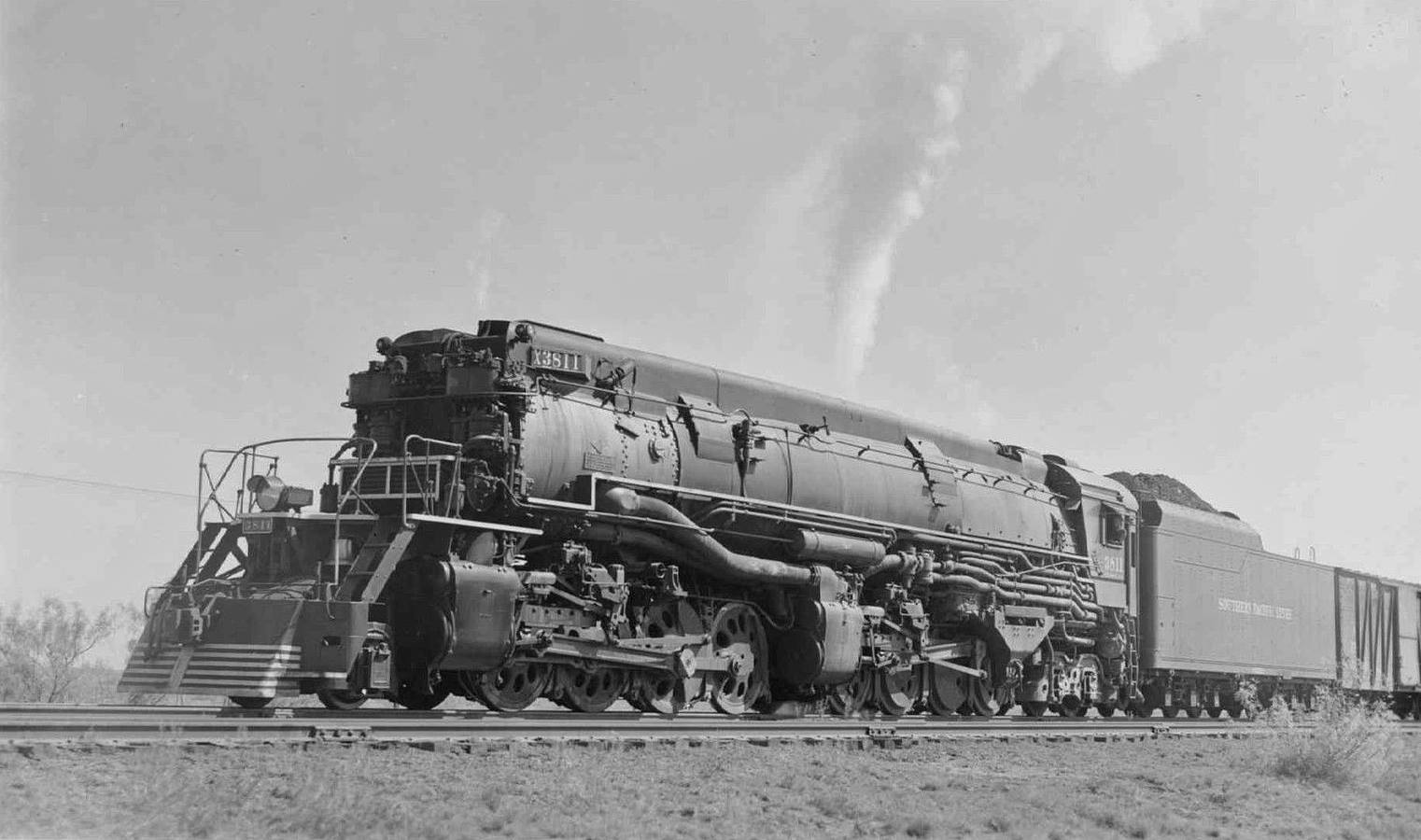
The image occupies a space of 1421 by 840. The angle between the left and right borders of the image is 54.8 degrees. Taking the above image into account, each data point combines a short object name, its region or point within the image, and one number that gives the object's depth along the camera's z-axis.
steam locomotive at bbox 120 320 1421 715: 14.62
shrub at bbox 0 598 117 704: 22.78
